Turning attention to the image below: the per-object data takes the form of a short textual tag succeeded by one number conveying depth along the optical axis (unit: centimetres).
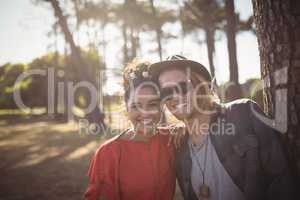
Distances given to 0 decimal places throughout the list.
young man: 196
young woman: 248
